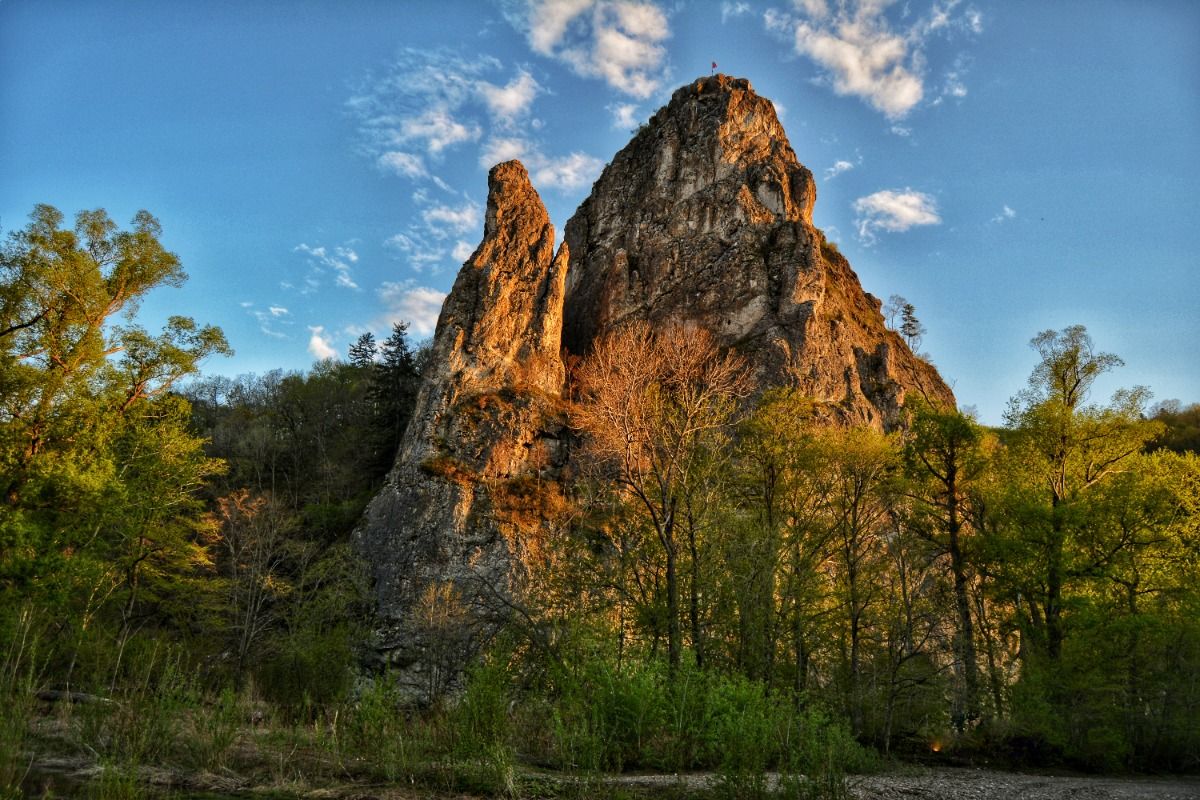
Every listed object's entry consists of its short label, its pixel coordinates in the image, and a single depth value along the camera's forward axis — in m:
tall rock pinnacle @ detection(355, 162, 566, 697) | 30.67
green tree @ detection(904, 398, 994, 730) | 18.69
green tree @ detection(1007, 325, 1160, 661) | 17.00
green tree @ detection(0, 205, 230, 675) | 16.70
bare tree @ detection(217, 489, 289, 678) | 23.23
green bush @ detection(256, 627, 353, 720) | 22.34
